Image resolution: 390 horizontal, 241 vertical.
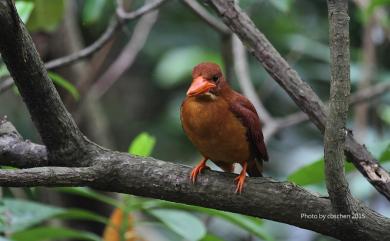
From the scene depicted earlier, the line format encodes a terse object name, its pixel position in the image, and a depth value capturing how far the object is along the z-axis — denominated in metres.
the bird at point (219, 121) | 6.15
